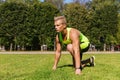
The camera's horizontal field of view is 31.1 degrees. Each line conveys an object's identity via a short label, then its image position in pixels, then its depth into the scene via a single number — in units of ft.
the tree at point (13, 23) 118.44
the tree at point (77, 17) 125.75
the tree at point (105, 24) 127.79
